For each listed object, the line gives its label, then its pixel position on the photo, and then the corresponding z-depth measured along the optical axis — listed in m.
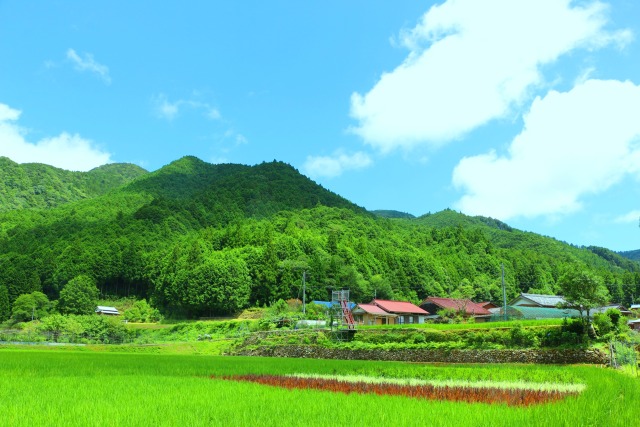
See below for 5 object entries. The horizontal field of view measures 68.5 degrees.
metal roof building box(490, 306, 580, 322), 45.62
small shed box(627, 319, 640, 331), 45.13
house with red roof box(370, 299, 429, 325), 51.89
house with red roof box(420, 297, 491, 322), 57.25
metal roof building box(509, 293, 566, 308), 53.19
